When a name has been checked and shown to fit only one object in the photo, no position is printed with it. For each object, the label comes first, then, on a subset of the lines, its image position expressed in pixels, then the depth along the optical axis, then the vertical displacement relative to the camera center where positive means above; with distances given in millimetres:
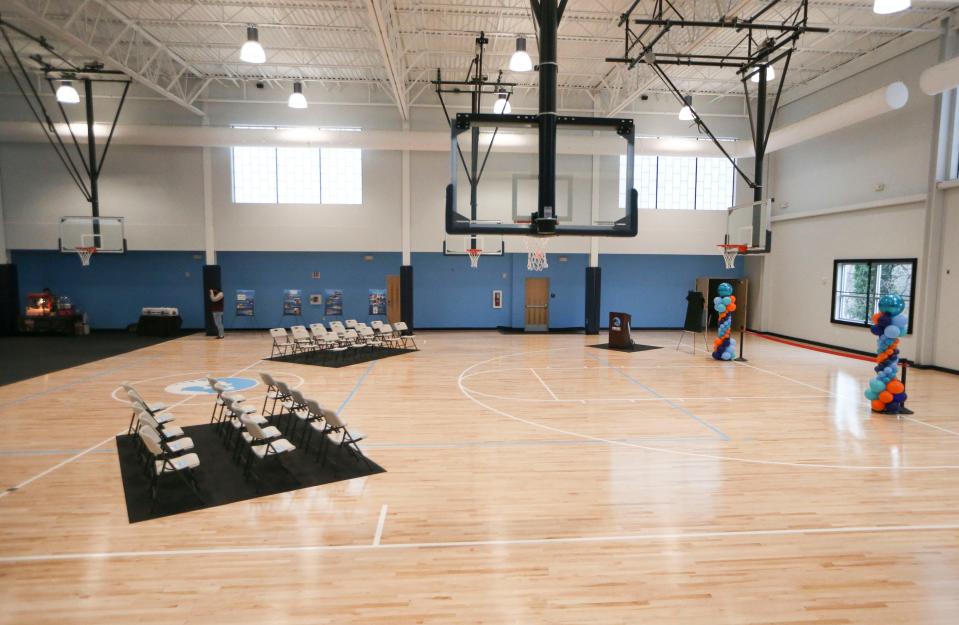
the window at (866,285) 13594 -81
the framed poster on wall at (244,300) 19391 -892
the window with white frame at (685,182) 19297 +3592
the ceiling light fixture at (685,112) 14648 +4648
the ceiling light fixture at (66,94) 13273 +4510
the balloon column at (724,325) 13797 -1171
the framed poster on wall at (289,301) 19547 -918
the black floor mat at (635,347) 16234 -2096
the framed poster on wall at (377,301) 19906 -899
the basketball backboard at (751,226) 13281 +1493
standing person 17219 -868
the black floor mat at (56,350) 12405 -2163
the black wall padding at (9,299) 17719 -890
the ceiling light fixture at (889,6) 7285 +3841
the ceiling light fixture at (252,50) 9781 +4158
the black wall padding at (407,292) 18703 -517
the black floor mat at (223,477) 5582 -2359
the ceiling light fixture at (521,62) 10562 +4306
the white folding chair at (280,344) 14180 -2107
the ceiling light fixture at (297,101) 13539 +4467
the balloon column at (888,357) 8930 -1258
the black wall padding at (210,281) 18172 -202
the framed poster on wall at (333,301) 19734 -910
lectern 16297 -1631
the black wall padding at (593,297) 19422 -644
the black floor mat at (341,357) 13641 -2168
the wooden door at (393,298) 20016 -785
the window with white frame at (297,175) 18609 +3549
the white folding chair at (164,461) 5579 -1997
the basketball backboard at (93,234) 15889 +1227
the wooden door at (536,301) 20406 -853
